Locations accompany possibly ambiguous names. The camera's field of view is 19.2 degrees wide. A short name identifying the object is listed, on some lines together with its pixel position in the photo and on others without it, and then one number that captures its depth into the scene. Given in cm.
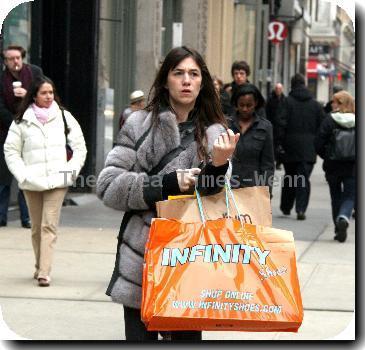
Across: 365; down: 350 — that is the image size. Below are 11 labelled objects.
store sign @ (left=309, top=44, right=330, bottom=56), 5166
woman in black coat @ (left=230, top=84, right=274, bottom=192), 928
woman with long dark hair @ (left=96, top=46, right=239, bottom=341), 479
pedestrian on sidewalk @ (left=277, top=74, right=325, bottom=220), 1377
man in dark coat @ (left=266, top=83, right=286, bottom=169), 2067
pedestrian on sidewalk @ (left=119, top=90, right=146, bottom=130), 1297
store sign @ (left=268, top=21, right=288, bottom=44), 2508
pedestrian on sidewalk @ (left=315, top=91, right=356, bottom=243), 1183
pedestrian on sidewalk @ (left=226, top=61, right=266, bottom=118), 1288
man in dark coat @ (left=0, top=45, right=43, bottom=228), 1118
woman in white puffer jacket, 830
